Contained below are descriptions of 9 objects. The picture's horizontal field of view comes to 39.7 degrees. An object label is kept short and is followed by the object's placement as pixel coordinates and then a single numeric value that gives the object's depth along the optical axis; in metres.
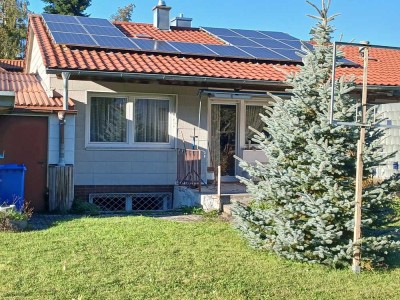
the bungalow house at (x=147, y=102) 12.84
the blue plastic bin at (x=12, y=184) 10.35
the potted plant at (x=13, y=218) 8.91
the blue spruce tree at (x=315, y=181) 7.23
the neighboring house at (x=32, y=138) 11.52
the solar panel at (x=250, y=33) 17.64
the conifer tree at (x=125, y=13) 50.50
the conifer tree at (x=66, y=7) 41.00
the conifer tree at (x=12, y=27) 35.34
